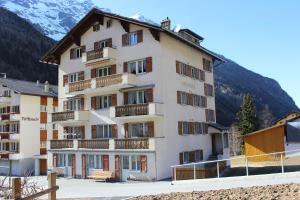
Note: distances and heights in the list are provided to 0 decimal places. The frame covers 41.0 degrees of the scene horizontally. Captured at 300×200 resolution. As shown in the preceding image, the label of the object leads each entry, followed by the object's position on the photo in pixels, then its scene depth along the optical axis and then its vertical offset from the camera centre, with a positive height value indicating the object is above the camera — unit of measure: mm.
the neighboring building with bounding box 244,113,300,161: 39781 +270
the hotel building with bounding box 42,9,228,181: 36250 +4465
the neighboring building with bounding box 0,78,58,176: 53688 +3088
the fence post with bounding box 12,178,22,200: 9259 -966
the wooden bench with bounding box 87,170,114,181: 37062 -2750
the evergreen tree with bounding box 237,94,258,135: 68250 +4308
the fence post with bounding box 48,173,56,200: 10414 -942
